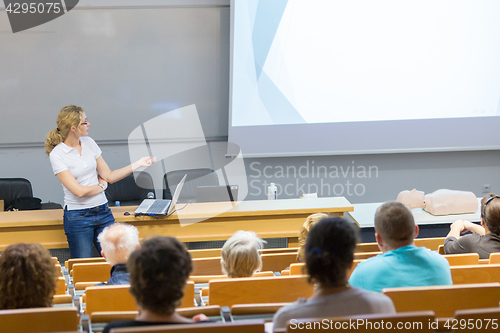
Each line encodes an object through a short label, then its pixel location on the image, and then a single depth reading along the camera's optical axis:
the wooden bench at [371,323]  1.24
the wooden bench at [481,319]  1.32
